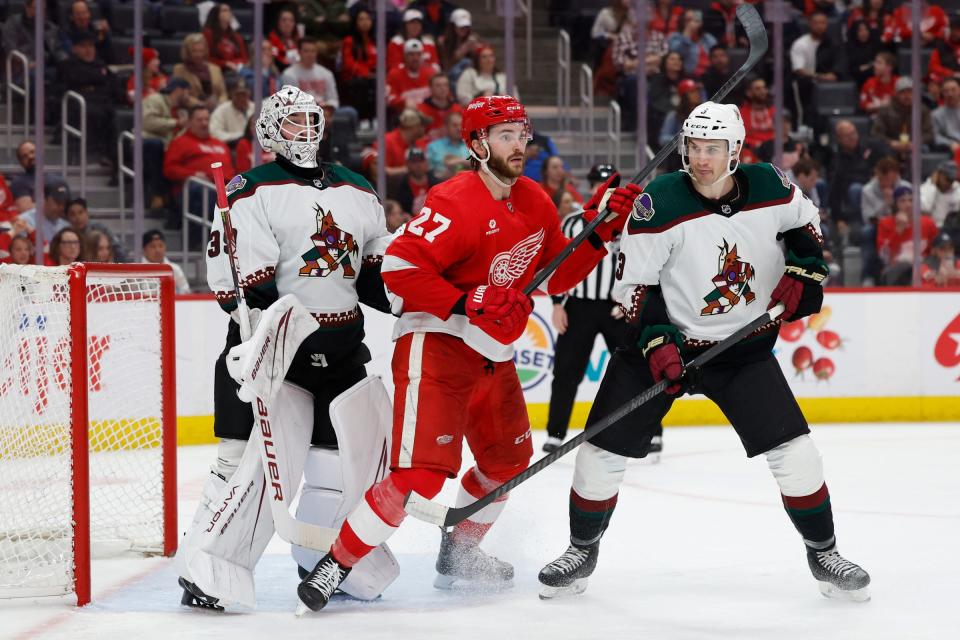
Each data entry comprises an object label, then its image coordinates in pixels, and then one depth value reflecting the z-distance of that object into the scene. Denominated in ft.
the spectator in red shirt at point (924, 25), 54.49
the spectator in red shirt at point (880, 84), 53.83
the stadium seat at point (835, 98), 53.16
